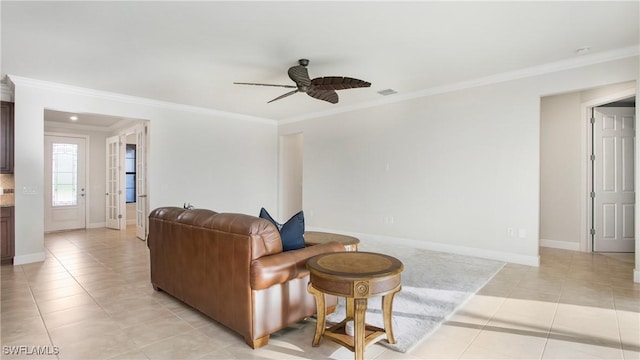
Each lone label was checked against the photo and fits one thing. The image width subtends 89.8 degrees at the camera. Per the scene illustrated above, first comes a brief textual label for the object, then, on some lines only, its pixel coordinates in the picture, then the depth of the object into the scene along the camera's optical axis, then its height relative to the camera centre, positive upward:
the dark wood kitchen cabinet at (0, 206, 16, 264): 4.42 -0.75
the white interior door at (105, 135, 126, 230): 7.45 -0.04
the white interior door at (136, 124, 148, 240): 6.06 +0.04
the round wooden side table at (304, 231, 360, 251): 3.20 -0.61
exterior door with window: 7.33 -0.04
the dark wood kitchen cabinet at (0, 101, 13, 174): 4.54 +0.58
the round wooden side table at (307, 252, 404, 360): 1.89 -0.63
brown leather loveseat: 2.19 -0.67
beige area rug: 2.51 -1.13
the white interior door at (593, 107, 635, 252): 5.11 +0.02
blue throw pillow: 2.50 -0.41
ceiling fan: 3.50 +1.10
